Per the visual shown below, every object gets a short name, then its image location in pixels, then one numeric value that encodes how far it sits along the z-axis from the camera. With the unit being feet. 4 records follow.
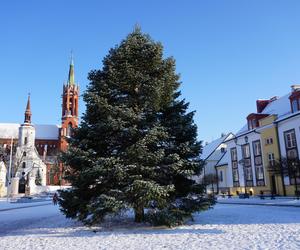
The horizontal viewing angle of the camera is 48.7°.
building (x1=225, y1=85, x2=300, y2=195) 121.83
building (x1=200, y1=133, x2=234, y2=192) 185.68
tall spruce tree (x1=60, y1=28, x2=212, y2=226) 43.14
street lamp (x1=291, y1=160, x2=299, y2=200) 108.58
